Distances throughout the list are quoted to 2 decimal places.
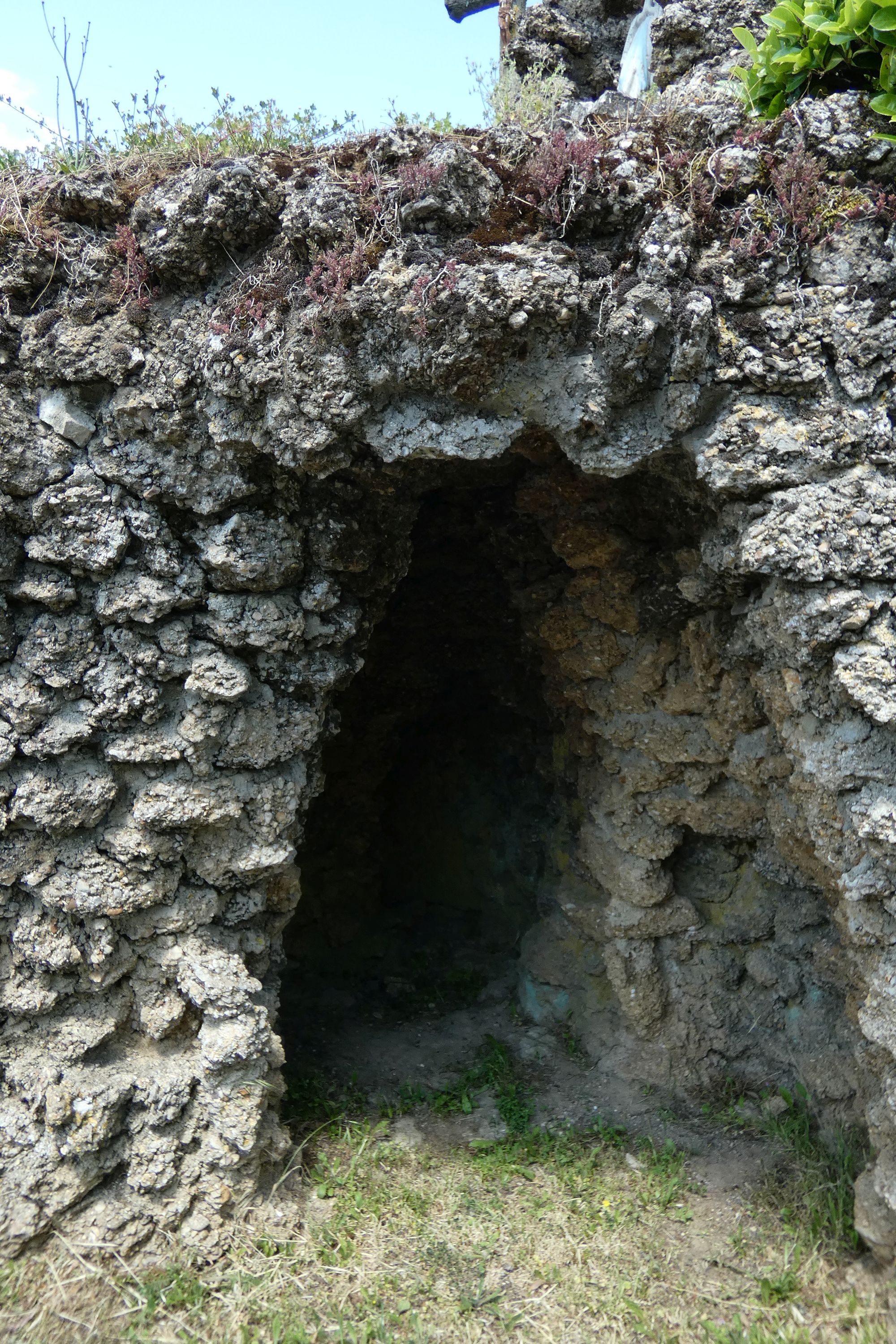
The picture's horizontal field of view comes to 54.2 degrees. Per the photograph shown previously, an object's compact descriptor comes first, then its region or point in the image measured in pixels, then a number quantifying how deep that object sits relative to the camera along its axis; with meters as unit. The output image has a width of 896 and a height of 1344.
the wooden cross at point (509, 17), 5.70
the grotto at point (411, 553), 2.96
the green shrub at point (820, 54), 2.83
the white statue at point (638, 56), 4.48
